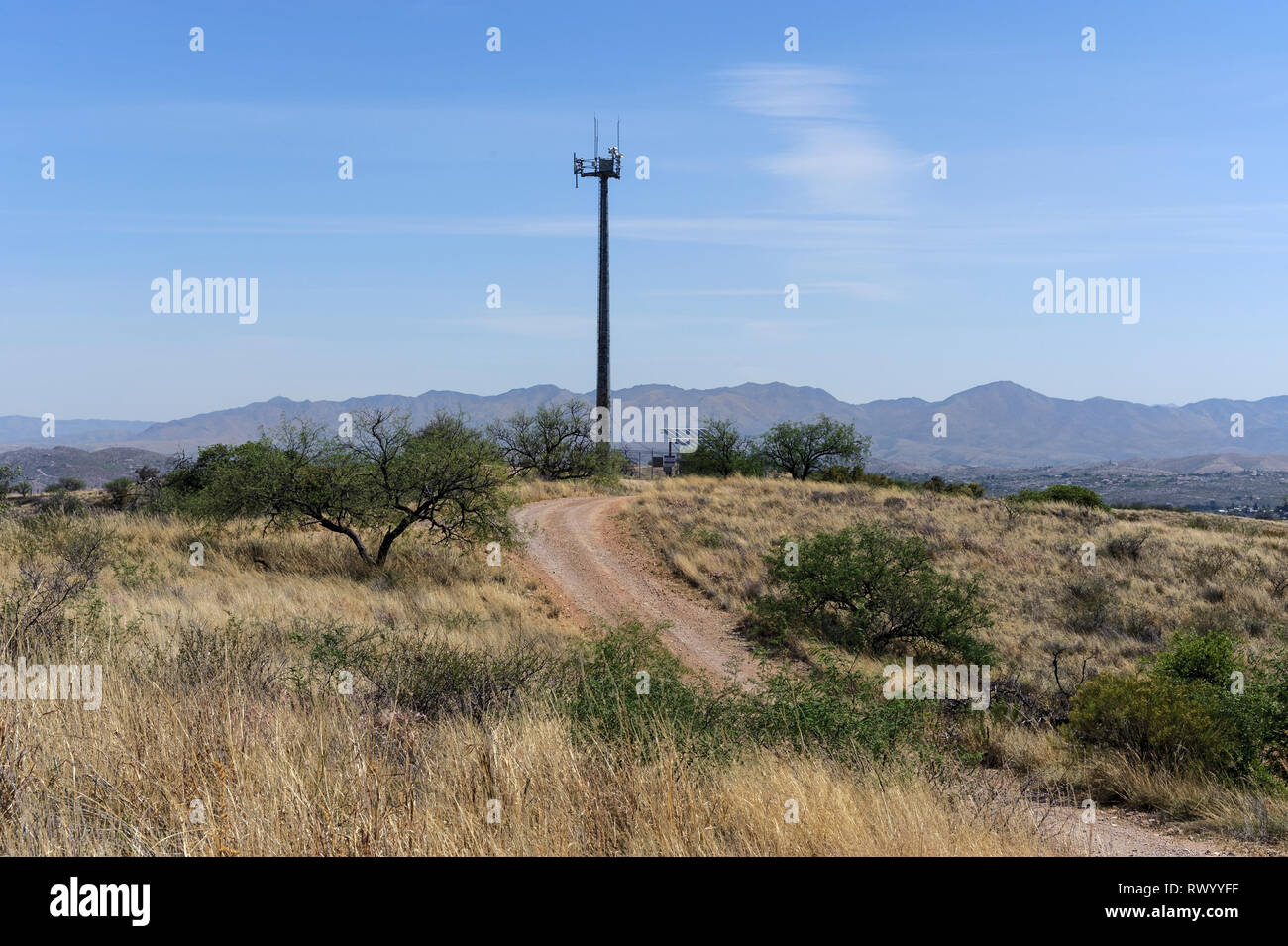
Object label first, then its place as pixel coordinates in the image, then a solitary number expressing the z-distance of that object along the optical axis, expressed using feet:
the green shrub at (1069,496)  123.34
